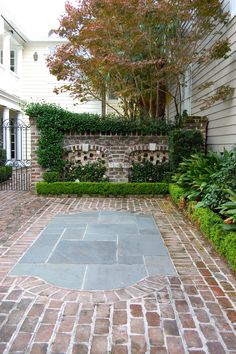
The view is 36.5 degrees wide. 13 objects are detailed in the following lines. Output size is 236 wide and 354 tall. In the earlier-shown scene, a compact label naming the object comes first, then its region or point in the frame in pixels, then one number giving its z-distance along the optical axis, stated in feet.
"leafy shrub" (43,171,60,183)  30.53
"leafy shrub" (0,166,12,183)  36.51
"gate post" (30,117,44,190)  31.14
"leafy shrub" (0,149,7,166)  39.97
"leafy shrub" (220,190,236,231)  13.32
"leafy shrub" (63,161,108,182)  31.45
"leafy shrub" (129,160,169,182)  31.35
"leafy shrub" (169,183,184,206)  23.56
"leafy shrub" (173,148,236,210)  17.69
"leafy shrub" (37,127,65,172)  30.81
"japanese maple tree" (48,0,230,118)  26.17
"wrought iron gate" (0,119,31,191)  35.88
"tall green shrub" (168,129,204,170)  28.09
